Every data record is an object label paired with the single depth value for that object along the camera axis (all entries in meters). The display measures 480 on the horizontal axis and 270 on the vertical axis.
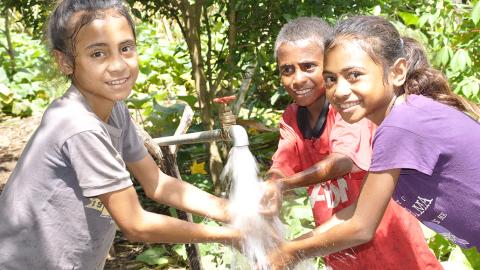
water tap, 2.13
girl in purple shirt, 1.68
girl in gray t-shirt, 1.70
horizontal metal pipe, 2.17
